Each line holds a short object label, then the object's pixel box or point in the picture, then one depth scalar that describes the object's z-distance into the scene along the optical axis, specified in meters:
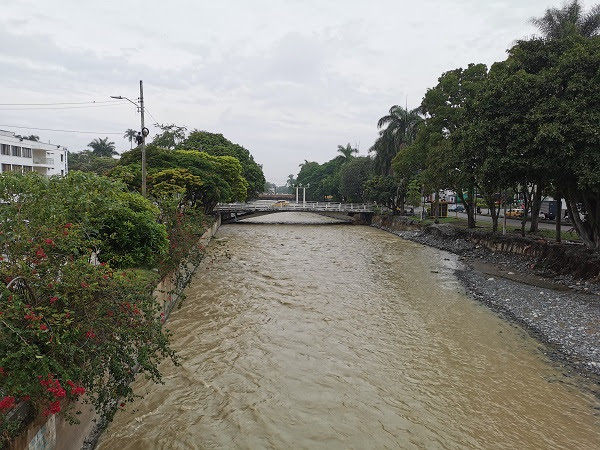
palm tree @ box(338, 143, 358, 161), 73.96
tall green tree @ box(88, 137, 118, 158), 82.56
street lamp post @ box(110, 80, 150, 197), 19.09
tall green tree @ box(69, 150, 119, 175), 61.12
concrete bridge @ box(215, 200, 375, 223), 47.75
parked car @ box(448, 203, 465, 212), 57.31
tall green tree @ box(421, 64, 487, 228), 25.64
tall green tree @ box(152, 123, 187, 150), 48.25
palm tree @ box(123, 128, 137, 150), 73.94
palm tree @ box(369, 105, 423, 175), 43.84
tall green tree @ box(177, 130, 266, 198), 44.41
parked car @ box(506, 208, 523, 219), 40.89
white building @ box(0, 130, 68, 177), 39.66
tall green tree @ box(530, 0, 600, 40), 18.88
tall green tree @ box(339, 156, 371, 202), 57.56
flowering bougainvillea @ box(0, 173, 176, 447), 4.70
